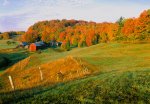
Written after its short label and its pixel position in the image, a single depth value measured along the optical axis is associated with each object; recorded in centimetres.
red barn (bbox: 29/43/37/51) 7056
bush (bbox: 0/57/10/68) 4190
